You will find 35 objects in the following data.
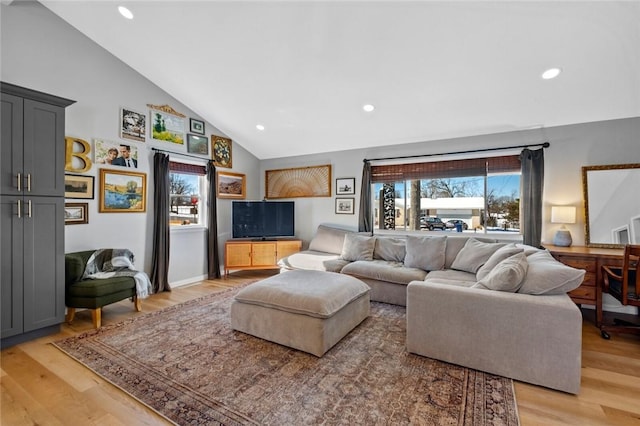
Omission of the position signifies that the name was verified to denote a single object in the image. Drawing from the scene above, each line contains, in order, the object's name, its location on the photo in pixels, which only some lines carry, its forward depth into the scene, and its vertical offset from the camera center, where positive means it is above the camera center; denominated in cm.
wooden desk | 288 -56
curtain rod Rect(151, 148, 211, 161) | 414 +90
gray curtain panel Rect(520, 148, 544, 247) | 361 +21
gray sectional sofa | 183 -78
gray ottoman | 230 -88
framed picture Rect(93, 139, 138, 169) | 351 +75
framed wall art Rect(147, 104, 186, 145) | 412 +132
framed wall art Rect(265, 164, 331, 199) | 530 +58
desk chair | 245 -70
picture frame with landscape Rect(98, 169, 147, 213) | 358 +26
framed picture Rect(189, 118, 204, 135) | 462 +141
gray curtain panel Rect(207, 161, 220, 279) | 488 -35
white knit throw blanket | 318 -67
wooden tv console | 489 -74
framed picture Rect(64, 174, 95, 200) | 323 +29
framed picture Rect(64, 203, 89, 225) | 323 -3
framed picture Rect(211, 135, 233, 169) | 500 +109
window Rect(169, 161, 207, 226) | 452 +29
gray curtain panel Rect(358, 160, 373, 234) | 481 +14
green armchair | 284 -82
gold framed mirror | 322 +10
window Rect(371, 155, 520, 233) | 398 +26
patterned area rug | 164 -118
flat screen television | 508 -15
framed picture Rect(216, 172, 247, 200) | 515 +50
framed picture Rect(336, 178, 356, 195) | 503 +46
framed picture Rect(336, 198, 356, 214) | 504 +12
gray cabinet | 238 -2
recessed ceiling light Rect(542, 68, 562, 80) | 279 +140
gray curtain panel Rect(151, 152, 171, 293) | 407 -25
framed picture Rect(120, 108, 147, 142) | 376 +118
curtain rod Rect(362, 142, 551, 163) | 363 +88
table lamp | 338 -9
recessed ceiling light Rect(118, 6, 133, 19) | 292 +209
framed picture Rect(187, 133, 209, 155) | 460 +112
